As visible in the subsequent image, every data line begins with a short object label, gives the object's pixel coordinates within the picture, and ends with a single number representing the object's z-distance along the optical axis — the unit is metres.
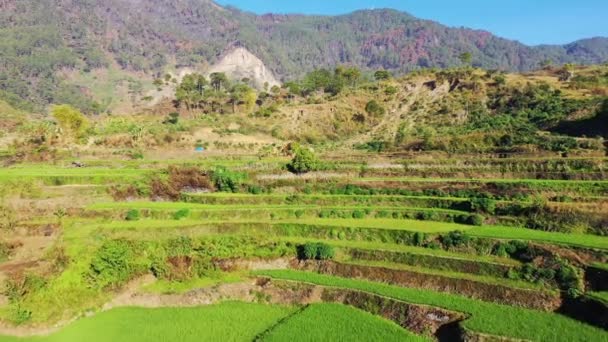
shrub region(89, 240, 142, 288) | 26.14
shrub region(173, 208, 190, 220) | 35.28
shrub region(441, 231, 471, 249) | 26.41
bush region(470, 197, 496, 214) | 30.22
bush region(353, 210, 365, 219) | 33.41
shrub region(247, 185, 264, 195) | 41.62
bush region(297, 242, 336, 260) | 27.75
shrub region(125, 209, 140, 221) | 35.62
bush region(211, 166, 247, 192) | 43.12
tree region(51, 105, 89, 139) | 70.56
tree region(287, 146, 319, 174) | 43.66
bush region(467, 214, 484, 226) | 29.30
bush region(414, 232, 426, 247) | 27.70
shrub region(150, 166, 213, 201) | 42.06
